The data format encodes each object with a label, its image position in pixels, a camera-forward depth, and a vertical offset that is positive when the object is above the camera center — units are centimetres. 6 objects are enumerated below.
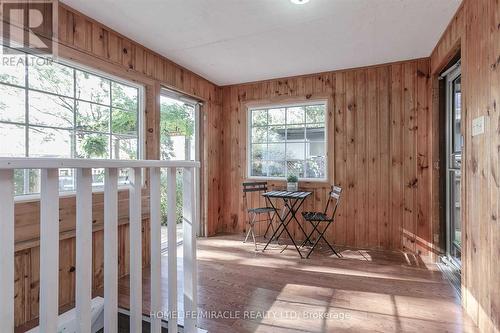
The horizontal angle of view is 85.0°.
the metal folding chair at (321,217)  326 -60
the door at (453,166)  273 +1
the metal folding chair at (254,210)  373 -58
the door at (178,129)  352 +56
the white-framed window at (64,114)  197 +48
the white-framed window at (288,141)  390 +40
